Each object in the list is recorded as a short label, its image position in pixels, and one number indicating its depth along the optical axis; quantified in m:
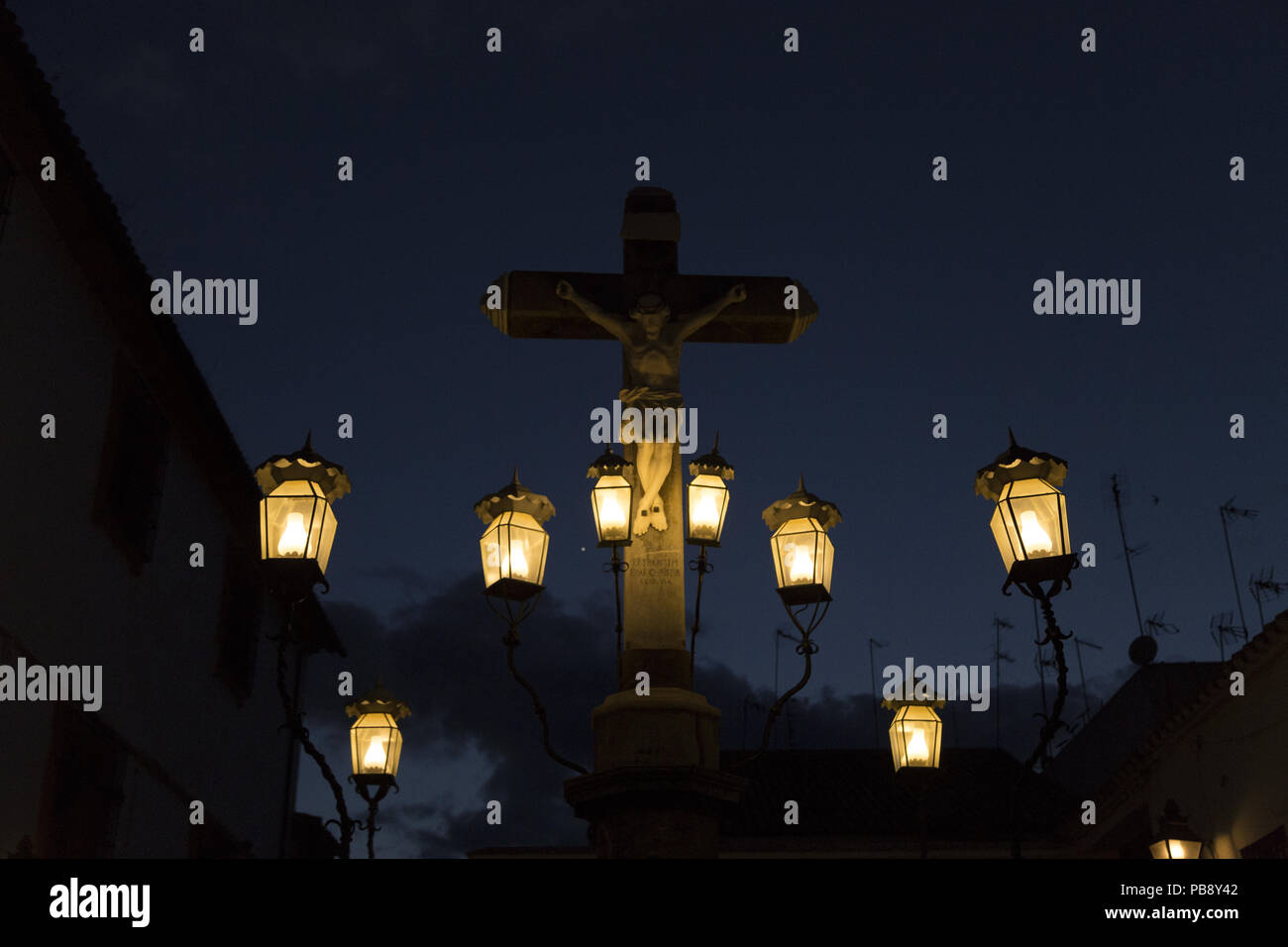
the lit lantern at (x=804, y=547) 6.04
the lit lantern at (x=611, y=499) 5.86
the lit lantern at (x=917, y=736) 9.96
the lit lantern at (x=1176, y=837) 13.02
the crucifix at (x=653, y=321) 5.81
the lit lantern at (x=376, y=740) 9.98
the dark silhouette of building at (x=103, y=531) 9.05
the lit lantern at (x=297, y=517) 5.74
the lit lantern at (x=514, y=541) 5.92
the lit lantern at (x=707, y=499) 6.07
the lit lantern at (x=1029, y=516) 5.51
